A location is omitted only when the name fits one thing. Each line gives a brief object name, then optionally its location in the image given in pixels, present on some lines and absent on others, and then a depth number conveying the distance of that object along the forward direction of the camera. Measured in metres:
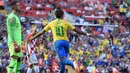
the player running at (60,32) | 19.81
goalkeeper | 19.98
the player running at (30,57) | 21.08
